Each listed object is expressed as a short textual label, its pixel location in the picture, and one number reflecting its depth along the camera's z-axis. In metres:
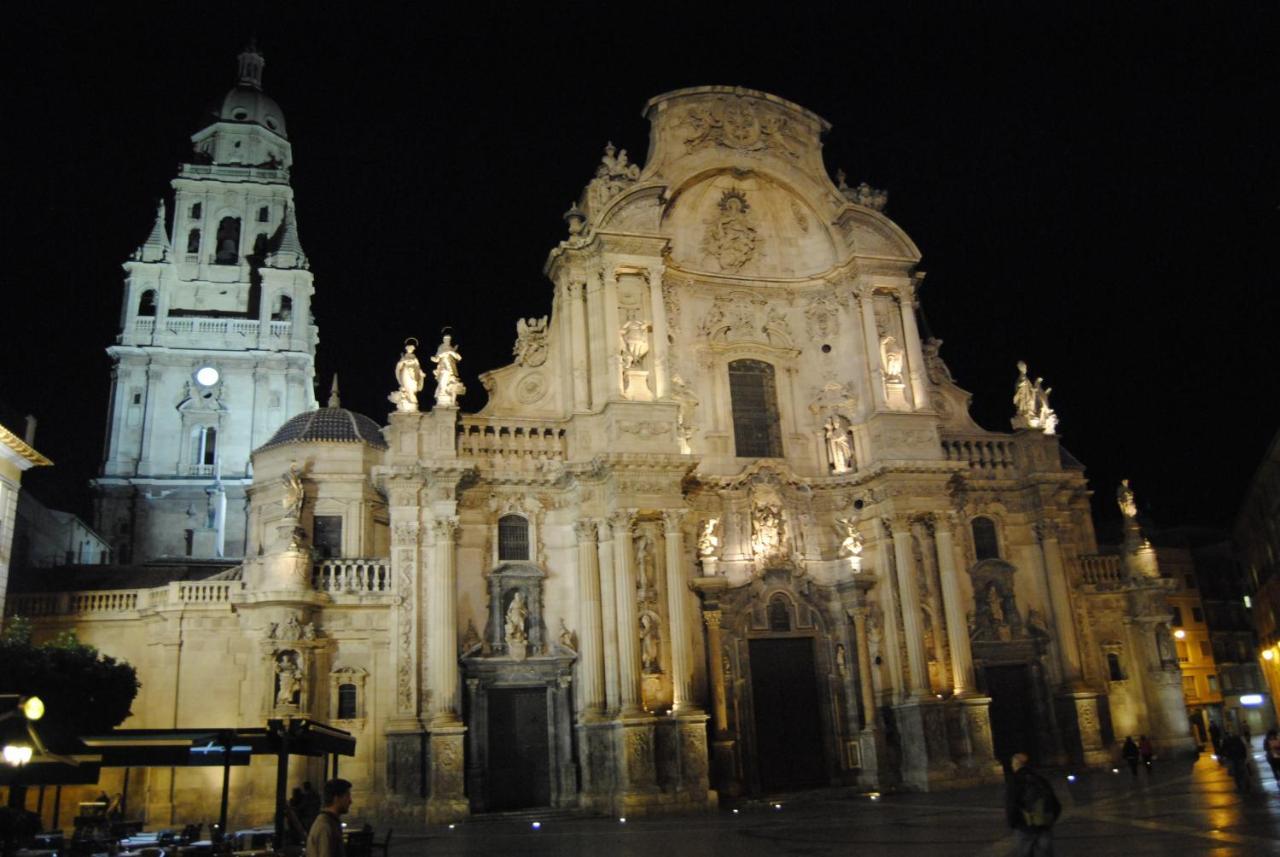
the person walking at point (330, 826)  7.53
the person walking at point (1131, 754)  24.55
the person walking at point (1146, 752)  25.50
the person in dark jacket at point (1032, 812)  9.80
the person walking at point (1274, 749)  20.17
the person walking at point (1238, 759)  19.59
